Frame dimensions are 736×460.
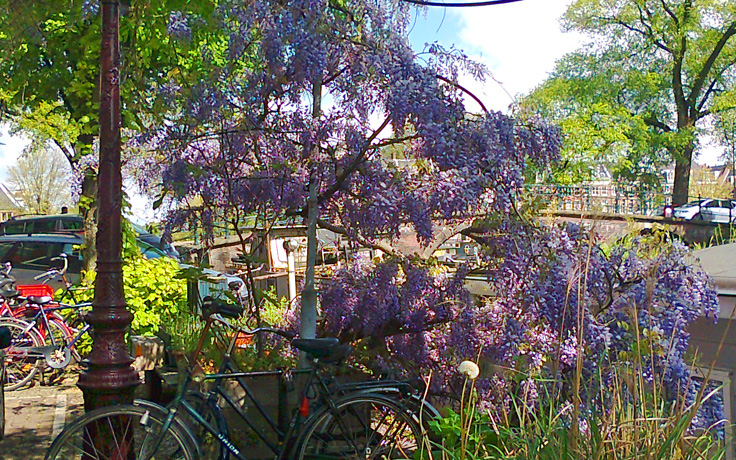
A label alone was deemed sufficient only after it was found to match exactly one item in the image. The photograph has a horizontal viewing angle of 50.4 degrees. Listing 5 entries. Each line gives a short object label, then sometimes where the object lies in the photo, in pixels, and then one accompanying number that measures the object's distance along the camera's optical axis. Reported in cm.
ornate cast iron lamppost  384
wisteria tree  509
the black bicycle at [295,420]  404
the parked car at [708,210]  3294
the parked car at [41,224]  2384
